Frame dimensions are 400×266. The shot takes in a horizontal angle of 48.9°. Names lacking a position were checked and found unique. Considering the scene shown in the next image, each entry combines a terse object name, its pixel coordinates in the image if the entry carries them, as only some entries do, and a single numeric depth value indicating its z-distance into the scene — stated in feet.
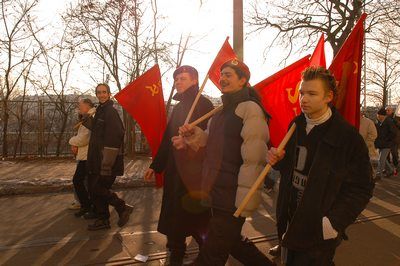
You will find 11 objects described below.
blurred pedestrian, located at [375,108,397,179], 35.01
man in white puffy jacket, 10.01
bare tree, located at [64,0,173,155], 44.09
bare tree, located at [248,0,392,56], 56.39
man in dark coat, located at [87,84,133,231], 17.49
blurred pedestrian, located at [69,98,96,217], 19.88
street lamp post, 27.20
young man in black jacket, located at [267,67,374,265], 7.91
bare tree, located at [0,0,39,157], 45.37
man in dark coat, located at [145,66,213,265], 12.69
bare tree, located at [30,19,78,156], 47.37
